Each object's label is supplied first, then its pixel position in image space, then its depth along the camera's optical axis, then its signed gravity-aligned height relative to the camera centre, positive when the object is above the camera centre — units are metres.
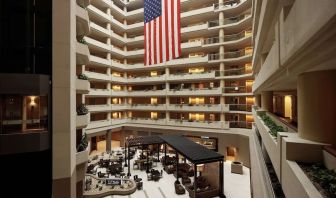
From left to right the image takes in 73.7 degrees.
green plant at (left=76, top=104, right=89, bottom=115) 17.33 -0.75
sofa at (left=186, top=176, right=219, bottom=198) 19.00 -7.90
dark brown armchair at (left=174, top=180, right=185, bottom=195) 20.31 -8.14
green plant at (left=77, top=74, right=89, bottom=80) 18.23 +1.90
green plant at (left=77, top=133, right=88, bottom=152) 17.12 -3.47
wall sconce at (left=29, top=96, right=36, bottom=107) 13.48 -0.03
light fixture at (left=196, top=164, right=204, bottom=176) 24.44 -7.75
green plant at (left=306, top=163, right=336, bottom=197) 4.38 -1.73
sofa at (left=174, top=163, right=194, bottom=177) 24.36 -7.87
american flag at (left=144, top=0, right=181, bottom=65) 18.09 +6.00
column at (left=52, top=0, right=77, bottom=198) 13.96 -0.04
